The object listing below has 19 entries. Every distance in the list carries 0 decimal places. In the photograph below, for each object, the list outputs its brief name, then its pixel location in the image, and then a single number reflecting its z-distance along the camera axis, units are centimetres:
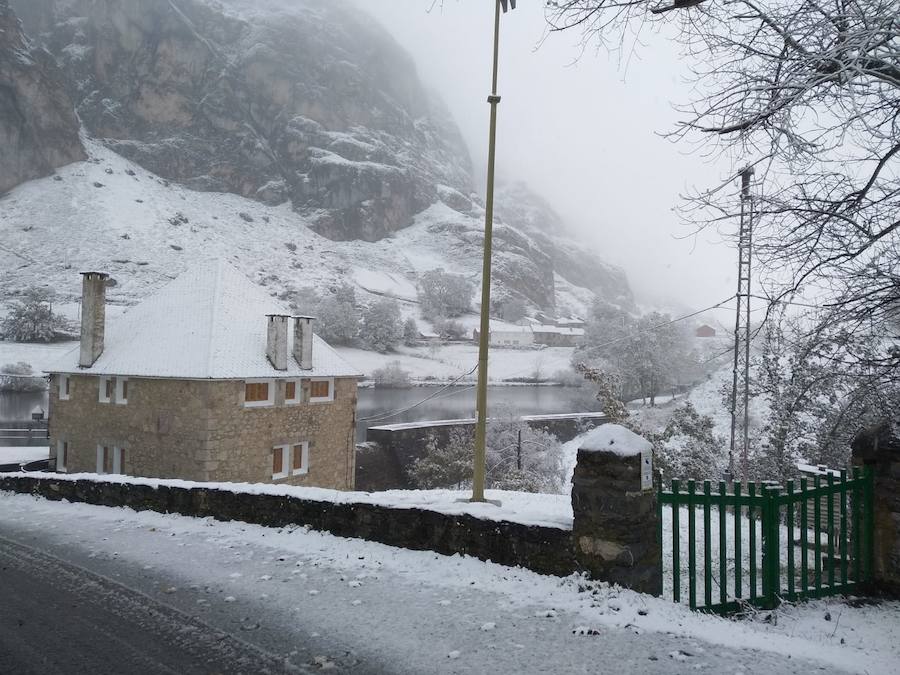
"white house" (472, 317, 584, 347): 8894
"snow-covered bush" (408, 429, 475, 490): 3136
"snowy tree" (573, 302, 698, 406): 5581
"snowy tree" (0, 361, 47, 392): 4378
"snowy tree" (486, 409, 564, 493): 3073
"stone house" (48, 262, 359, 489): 1848
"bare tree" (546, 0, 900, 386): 415
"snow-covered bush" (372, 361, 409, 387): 6056
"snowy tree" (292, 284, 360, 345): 7119
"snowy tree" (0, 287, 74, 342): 5350
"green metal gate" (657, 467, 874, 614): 500
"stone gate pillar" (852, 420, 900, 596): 573
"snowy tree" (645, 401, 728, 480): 2523
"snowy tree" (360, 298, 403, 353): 7319
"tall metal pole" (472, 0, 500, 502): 838
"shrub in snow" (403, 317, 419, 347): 7925
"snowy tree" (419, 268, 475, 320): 10012
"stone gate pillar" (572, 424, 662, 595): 498
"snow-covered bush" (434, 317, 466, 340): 8731
